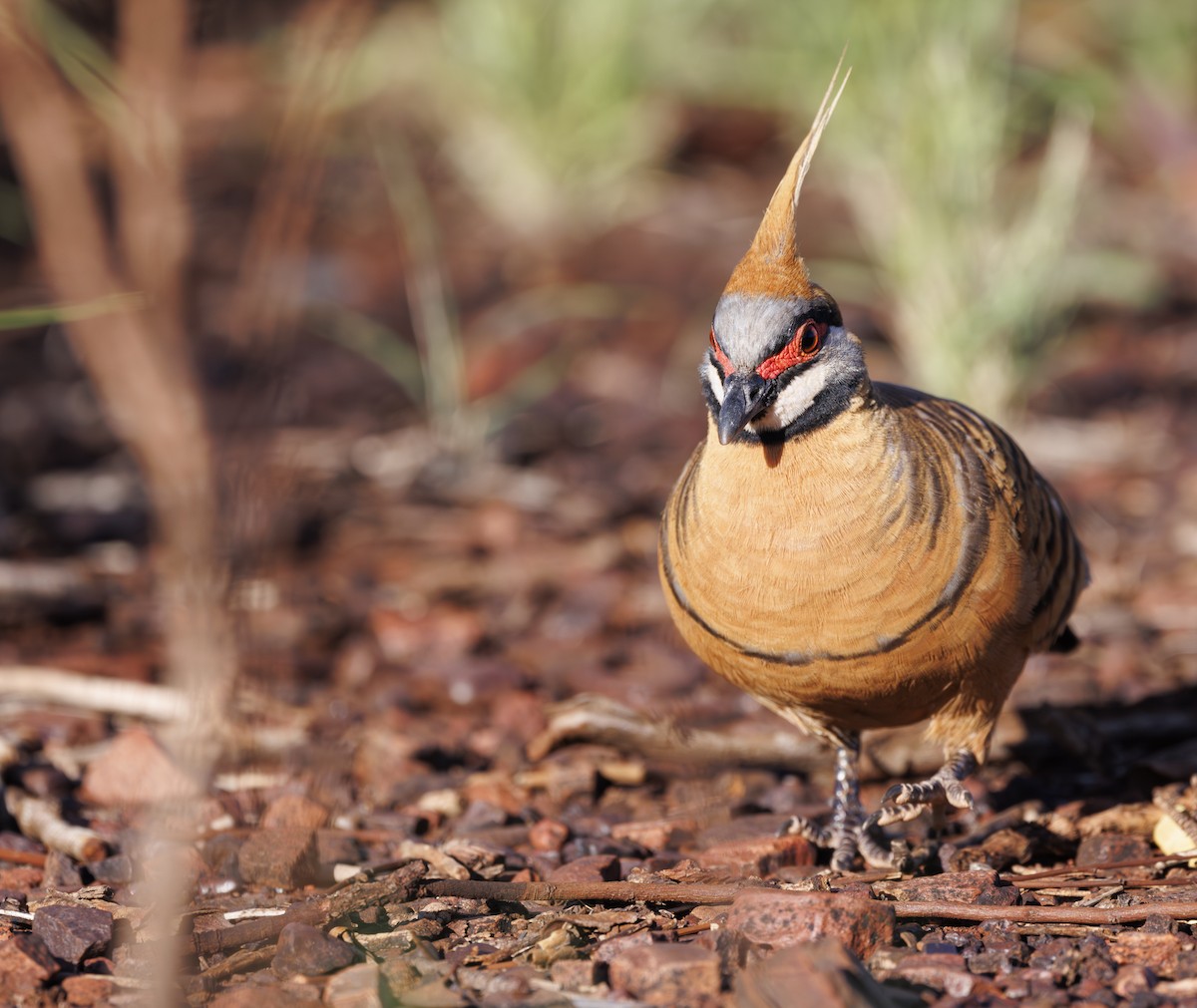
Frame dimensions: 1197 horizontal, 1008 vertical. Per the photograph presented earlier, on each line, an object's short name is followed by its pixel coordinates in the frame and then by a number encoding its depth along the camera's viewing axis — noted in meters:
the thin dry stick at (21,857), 8.16
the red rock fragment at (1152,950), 6.40
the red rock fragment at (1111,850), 7.99
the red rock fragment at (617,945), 6.40
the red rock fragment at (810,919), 6.40
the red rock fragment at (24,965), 6.39
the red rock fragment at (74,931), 6.76
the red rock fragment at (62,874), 7.77
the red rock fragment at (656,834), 8.56
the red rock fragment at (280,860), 7.80
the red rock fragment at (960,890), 7.17
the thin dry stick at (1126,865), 7.79
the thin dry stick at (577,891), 7.17
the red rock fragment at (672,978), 6.06
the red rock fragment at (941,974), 6.20
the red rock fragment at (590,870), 7.56
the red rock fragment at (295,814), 8.62
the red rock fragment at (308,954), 6.48
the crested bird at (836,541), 7.59
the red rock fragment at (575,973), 6.30
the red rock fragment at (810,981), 5.62
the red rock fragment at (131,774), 9.17
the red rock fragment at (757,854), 8.01
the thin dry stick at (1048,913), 6.81
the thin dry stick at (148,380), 5.33
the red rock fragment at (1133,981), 6.13
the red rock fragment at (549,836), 8.52
